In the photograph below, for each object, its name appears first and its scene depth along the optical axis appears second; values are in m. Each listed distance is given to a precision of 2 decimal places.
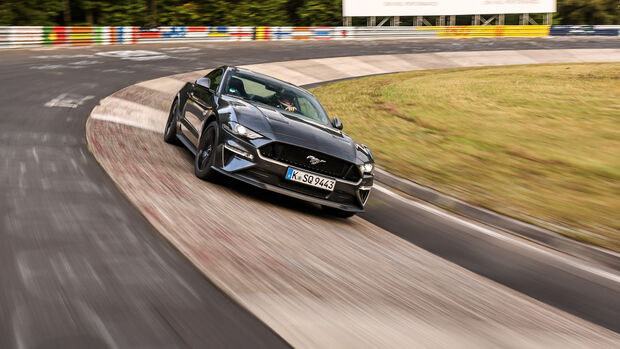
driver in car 7.76
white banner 51.62
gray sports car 6.30
